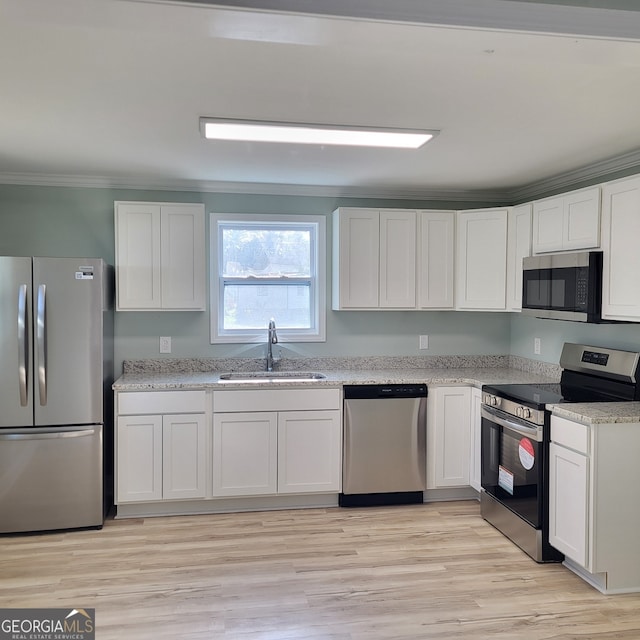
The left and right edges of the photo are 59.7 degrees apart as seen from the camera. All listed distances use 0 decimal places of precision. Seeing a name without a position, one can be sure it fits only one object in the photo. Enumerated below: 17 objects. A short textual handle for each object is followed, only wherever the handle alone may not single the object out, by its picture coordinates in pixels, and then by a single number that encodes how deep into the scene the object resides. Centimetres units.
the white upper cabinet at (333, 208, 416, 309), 428
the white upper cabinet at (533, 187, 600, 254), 322
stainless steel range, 316
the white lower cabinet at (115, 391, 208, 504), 377
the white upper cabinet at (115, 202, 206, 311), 400
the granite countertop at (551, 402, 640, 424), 281
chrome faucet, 434
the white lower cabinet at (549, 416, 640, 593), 283
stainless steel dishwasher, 397
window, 443
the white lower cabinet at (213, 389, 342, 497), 388
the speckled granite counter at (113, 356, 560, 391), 388
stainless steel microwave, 318
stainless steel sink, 422
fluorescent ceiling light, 272
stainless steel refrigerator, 348
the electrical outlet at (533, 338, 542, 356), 433
